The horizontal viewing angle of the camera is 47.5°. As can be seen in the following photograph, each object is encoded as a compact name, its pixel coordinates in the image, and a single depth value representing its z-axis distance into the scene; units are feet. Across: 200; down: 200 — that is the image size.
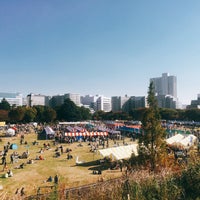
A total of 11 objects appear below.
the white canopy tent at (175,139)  106.42
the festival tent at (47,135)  160.04
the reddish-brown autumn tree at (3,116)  278.67
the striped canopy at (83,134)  145.63
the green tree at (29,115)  276.70
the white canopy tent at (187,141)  101.81
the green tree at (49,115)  290.76
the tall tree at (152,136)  61.00
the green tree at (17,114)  261.03
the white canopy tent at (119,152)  82.12
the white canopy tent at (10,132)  168.66
